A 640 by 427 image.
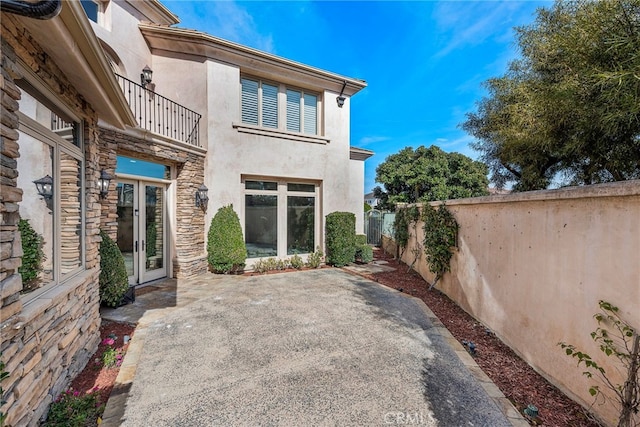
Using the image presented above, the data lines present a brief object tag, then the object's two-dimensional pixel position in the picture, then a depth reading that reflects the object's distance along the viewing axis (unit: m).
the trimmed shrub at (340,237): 9.67
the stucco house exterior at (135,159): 2.27
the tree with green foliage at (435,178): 16.95
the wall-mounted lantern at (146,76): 8.01
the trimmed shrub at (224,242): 8.05
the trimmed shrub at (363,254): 10.36
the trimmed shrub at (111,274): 5.02
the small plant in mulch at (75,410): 2.54
